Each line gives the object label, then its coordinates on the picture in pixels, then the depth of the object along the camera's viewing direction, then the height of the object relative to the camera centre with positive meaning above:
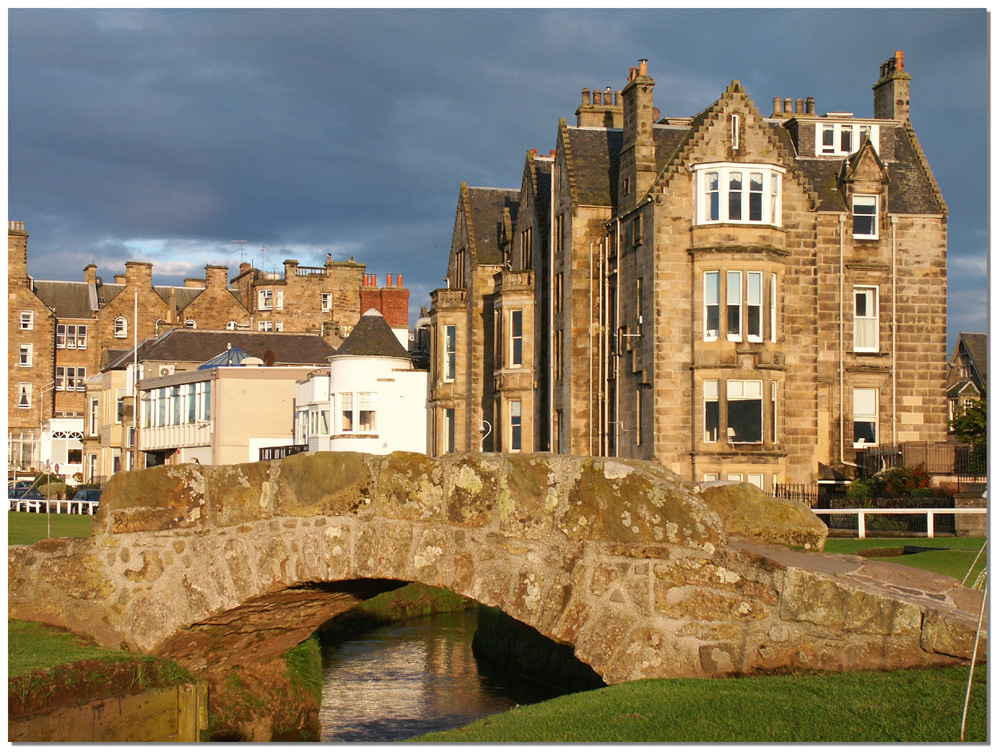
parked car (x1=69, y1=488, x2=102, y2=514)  53.95 -3.38
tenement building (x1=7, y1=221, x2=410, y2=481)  93.12 +8.42
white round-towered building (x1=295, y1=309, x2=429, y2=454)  54.88 +1.24
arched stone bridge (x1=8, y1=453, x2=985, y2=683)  10.66 -1.36
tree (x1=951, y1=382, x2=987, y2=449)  33.35 +0.08
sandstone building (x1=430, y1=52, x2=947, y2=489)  36.31 +4.42
